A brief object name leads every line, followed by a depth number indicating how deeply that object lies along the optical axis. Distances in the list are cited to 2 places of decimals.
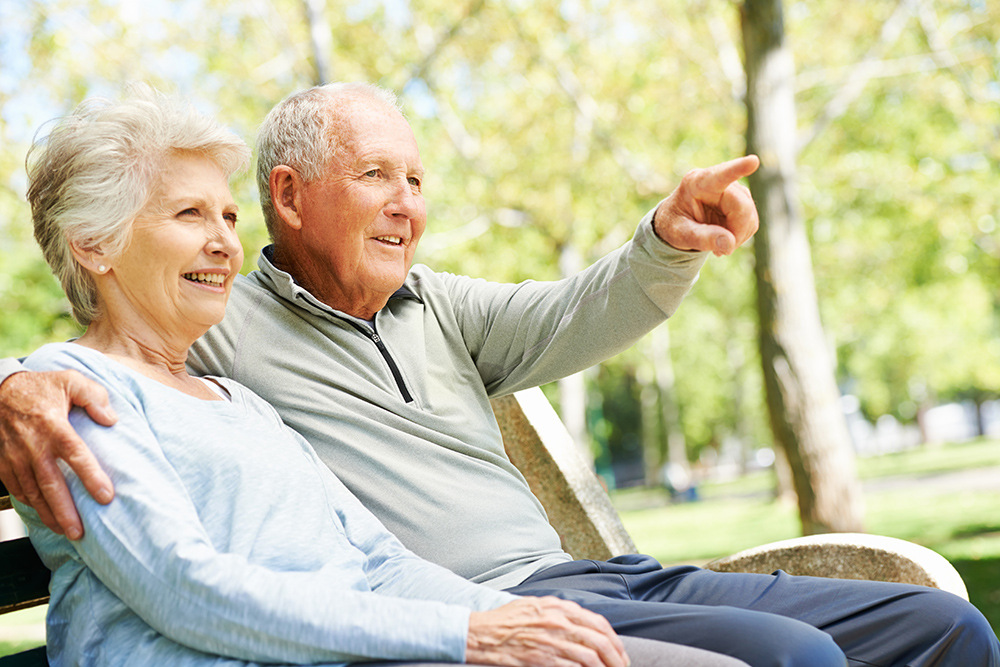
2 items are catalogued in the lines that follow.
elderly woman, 1.60
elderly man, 2.11
